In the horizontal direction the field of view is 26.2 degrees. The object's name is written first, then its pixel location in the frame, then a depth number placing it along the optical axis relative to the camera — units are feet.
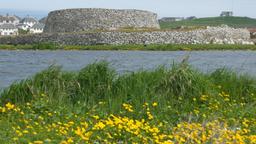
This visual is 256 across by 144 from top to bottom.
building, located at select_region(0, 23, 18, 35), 498.28
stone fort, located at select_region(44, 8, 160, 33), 246.47
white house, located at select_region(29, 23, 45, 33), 546.26
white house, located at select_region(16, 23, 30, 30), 614.75
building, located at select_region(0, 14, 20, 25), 640.91
